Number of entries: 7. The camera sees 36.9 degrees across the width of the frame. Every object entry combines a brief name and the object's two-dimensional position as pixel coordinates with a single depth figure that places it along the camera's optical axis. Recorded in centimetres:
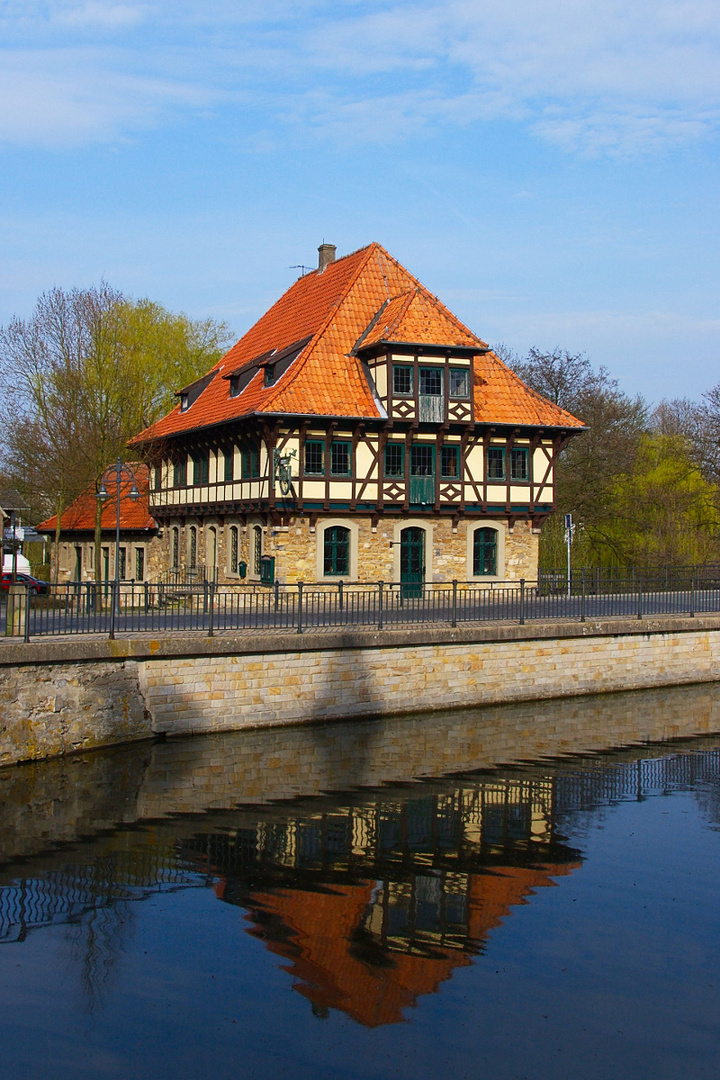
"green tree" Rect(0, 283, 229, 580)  3438
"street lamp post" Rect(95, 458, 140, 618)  1769
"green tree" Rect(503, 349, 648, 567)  4394
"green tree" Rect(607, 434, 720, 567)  4384
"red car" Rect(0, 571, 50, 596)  2517
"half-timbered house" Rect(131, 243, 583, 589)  2877
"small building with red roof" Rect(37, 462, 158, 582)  3862
